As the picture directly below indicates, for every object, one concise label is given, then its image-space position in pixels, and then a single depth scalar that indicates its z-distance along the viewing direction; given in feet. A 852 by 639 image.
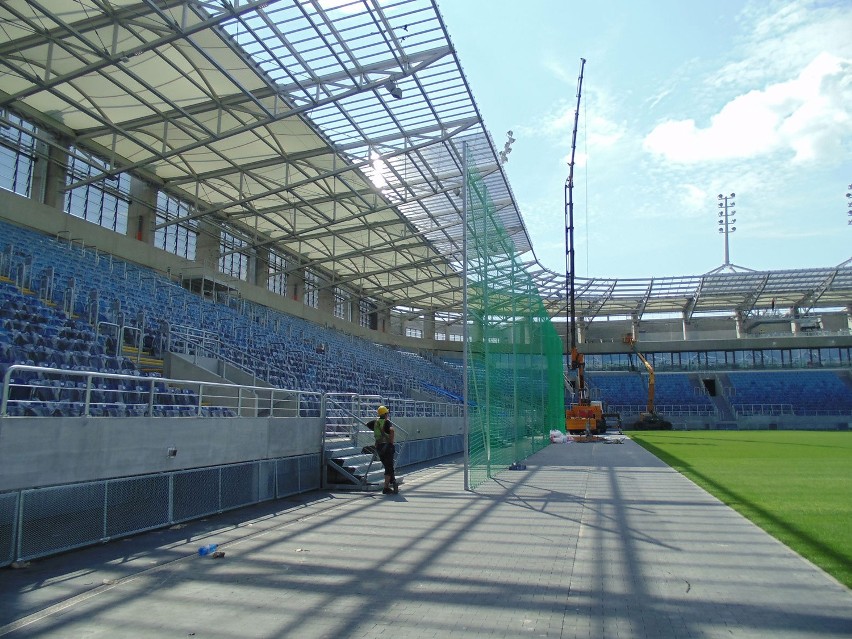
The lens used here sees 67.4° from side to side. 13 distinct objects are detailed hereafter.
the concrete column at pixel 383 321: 180.04
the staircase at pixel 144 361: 49.32
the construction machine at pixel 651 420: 156.46
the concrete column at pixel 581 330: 208.11
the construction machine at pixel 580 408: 114.93
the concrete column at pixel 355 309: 164.76
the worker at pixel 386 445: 37.55
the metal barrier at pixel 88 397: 24.25
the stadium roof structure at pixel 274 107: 59.67
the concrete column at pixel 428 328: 197.47
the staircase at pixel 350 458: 40.22
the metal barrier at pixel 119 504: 20.44
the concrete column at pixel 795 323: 196.03
